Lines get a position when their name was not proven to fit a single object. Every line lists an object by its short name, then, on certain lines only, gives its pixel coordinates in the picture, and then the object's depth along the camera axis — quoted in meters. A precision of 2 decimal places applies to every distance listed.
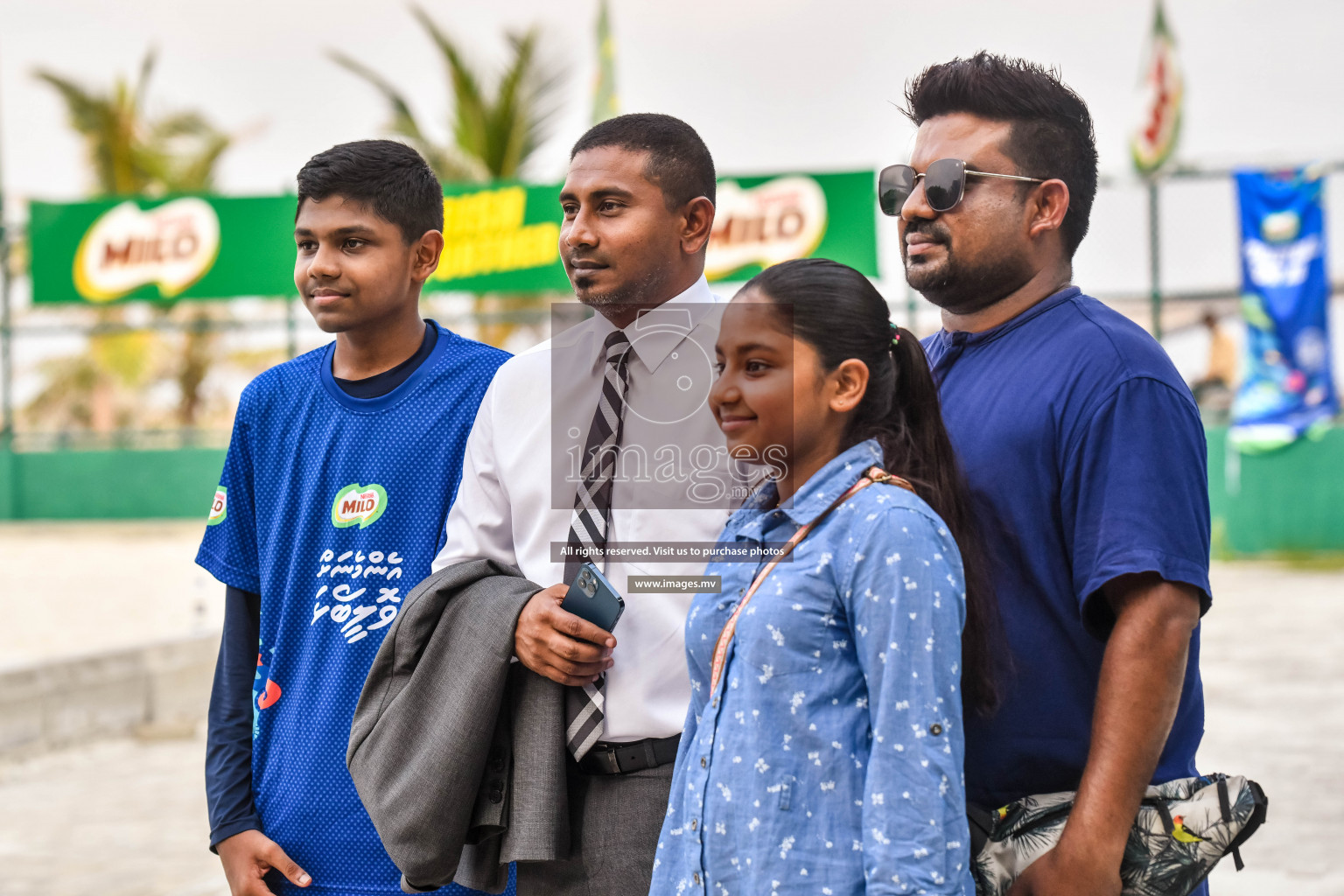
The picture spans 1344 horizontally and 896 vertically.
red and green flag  14.50
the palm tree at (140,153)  22.98
